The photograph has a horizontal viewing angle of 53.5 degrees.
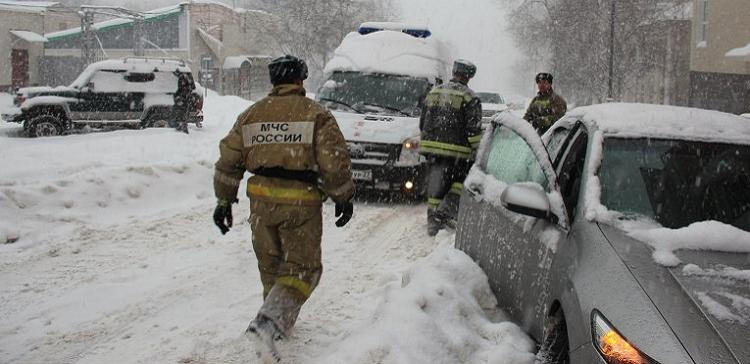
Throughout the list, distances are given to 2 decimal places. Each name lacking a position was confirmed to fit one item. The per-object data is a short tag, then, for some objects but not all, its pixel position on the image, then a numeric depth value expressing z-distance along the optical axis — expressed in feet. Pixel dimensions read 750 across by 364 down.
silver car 9.05
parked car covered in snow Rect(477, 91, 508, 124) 75.86
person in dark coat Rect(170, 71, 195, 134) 62.80
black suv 59.36
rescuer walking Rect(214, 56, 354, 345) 13.83
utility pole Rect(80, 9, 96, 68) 122.62
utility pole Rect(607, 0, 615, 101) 84.71
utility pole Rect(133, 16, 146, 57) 138.34
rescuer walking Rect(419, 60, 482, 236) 25.90
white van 32.07
